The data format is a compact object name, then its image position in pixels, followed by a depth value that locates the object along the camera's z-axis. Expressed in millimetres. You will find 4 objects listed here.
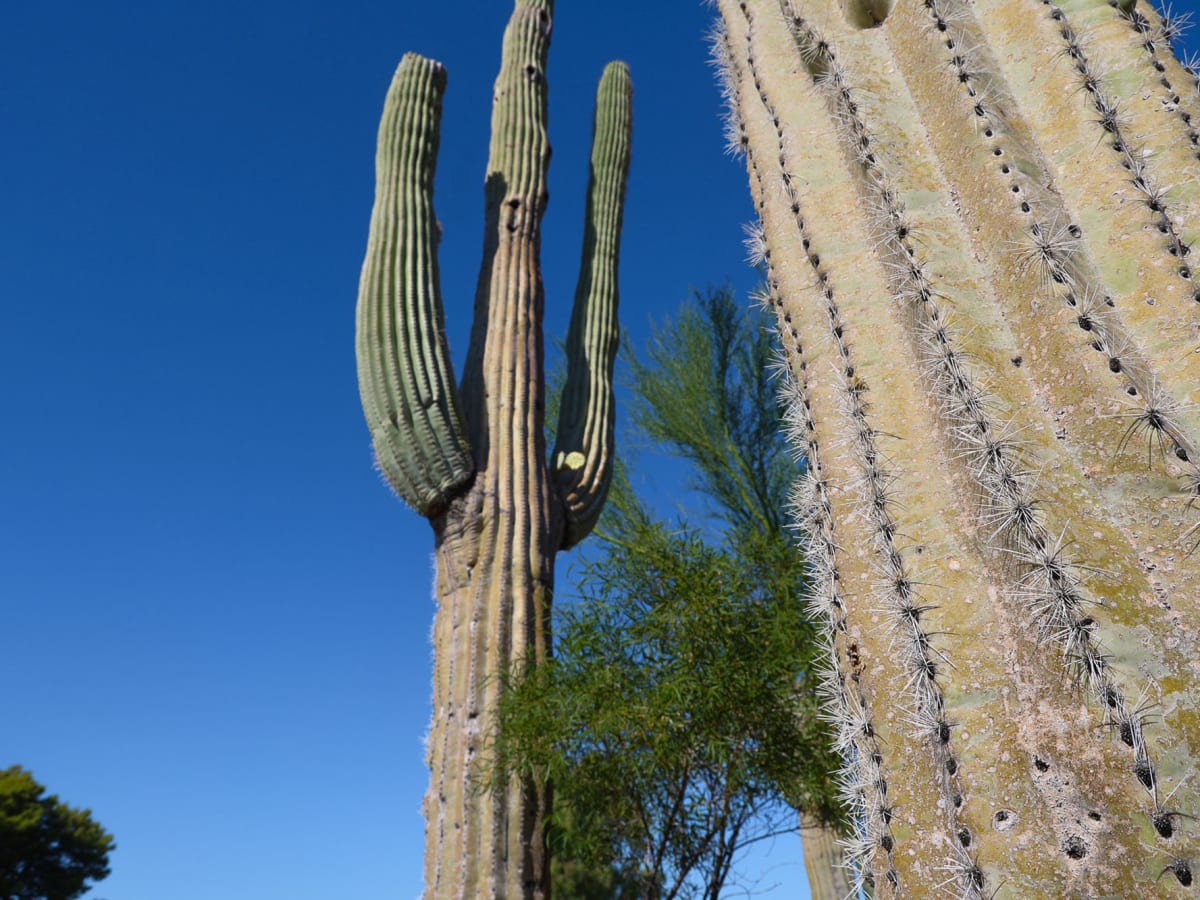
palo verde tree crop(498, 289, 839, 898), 4191
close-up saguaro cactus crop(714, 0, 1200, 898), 1418
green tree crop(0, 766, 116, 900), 13039
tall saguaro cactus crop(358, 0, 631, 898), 4180
